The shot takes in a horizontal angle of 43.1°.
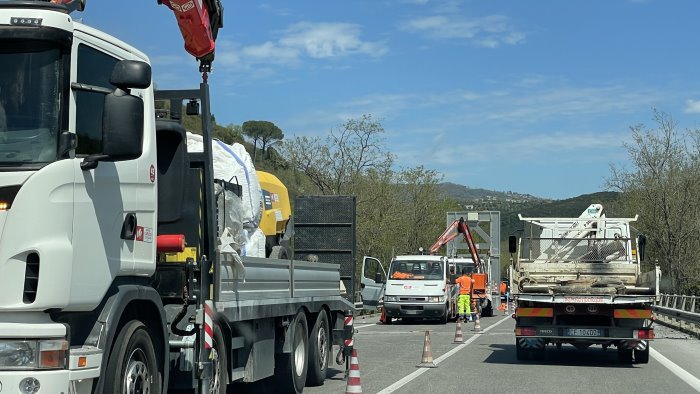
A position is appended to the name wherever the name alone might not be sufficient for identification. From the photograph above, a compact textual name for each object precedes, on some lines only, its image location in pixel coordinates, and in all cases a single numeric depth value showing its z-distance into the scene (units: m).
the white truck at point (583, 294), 16.06
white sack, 9.69
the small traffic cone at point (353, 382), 9.95
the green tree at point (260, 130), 96.46
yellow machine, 11.87
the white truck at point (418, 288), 30.55
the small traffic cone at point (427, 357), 15.09
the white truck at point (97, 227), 5.31
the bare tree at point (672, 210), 45.47
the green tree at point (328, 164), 48.31
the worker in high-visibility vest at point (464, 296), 32.21
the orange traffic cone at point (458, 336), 21.04
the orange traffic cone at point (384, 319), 31.14
